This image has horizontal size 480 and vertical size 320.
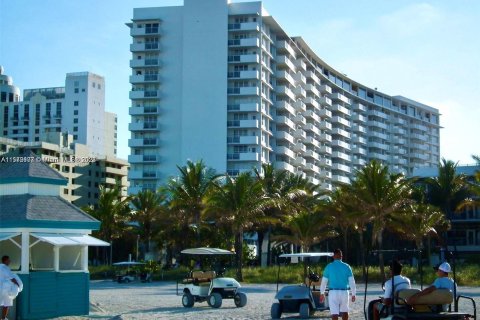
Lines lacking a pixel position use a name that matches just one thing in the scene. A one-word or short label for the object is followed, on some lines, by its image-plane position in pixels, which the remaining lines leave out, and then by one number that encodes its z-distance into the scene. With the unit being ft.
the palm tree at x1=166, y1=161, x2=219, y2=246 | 179.32
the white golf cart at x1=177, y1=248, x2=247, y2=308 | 88.99
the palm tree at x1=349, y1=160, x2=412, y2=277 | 154.10
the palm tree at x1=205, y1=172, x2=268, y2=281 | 162.30
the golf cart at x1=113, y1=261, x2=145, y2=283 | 177.06
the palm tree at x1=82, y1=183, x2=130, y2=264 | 223.71
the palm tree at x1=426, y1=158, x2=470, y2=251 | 217.56
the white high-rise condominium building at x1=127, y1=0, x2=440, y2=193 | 297.53
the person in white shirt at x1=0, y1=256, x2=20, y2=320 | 57.06
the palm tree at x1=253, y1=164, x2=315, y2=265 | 185.78
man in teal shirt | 52.03
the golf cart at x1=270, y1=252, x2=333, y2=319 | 72.59
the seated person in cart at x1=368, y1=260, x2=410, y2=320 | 47.01
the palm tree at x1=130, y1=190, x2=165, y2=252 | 216.88
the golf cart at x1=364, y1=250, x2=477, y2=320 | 43.55
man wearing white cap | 46.77
